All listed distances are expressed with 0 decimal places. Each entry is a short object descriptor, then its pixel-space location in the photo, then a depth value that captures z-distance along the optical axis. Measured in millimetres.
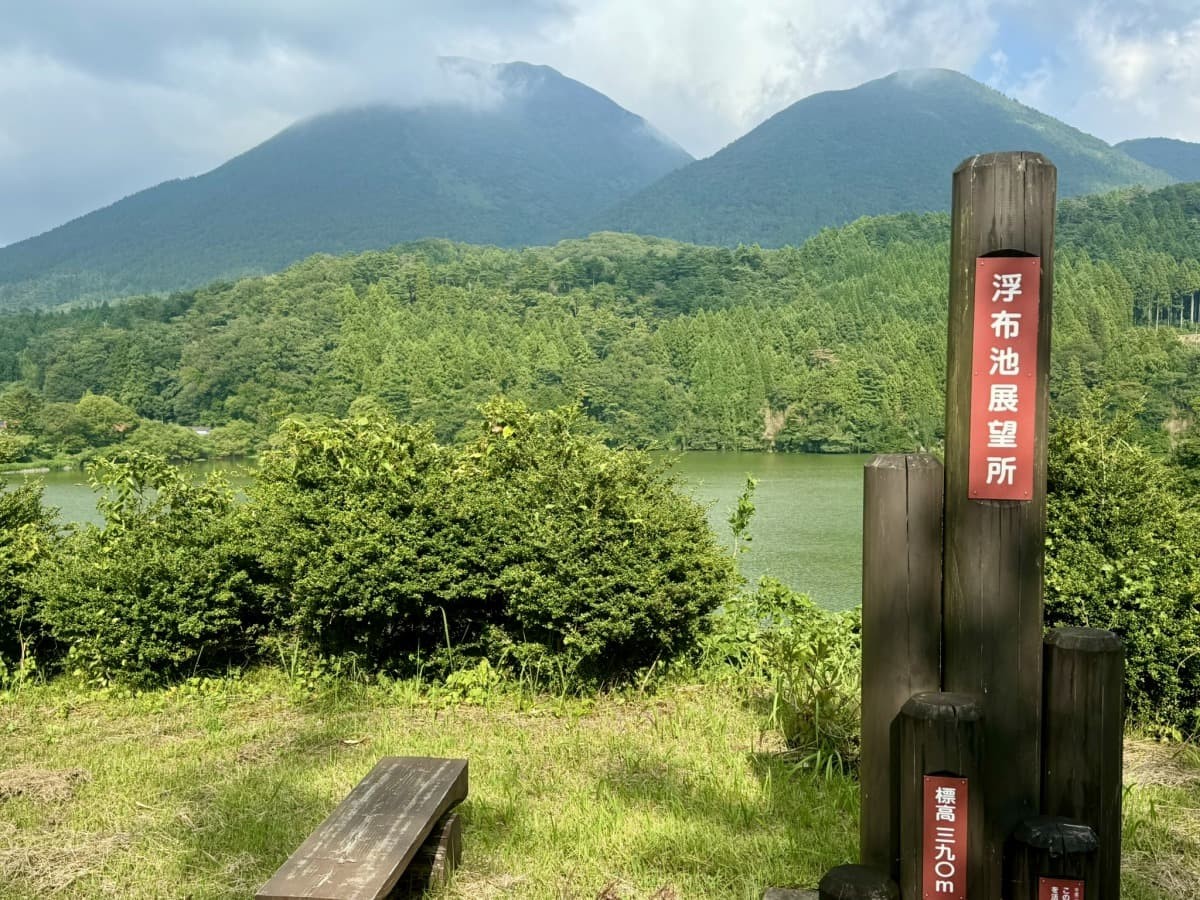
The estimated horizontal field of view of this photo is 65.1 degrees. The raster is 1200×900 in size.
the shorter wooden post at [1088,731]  2021
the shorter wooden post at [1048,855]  1912
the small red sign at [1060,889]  1906
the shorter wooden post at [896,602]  2107
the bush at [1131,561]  3883
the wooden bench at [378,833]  2061
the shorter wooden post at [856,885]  1938
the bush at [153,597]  4965
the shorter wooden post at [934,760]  1942
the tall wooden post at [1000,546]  2012
